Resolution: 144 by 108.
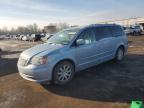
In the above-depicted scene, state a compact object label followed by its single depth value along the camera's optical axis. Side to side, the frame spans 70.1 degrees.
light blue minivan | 2.98
